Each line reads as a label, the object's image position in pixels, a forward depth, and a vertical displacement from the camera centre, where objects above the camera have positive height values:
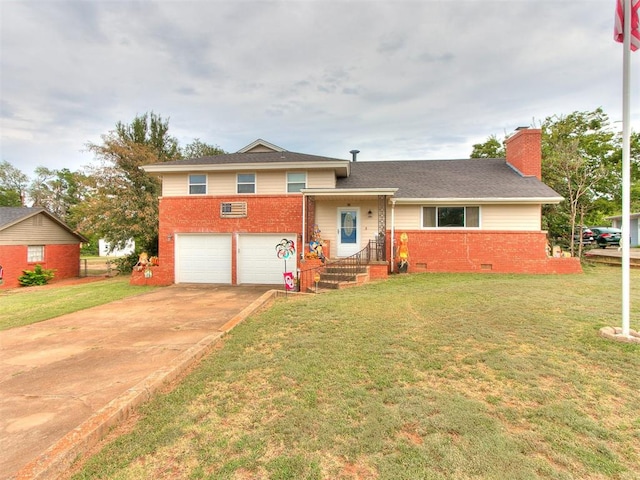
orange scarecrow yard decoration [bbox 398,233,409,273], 11.66 -0.74
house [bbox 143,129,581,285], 11.98 +0.78
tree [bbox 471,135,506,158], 21.88 +6.75
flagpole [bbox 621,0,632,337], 4.55 +1.63
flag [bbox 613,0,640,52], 4.58 +3.39
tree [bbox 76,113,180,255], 17.86 +2.52
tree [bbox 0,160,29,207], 43.68 +8.68
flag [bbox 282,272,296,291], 8.72 -1.30
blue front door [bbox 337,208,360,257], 12.82 +0.21
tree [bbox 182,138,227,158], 28.87 +8.86
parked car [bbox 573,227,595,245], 20.60 -0.07
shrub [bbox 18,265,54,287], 17.22 -2.36
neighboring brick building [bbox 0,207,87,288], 16.89 -0.41
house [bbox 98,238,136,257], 19.01 -0.62
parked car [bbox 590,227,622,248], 22.28 -0.08
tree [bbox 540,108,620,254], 14.69 +3.60
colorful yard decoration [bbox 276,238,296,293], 8.79 -0.57
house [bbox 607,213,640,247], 28.94 +0.61
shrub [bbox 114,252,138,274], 19.36 -1.72
